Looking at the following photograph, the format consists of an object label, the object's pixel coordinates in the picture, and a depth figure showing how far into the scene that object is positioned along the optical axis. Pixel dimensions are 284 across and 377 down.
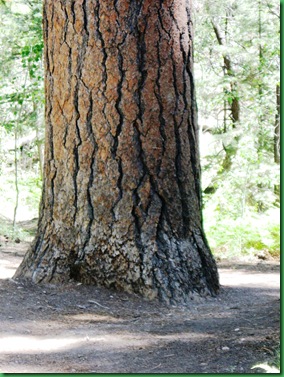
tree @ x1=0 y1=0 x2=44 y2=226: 9.89
